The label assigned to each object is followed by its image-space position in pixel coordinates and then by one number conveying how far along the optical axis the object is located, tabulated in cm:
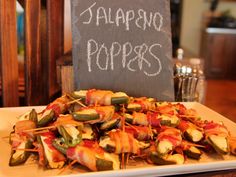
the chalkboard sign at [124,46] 88
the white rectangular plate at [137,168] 58
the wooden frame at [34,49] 91
